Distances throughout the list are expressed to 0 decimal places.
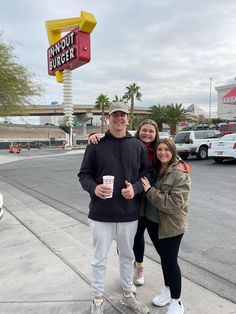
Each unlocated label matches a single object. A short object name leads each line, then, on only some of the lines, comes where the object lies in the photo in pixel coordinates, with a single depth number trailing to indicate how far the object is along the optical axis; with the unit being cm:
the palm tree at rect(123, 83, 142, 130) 4552
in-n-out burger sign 2111
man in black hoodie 199
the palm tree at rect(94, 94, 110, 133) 5134
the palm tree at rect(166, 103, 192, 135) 3912
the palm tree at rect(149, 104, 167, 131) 3973
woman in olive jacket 197
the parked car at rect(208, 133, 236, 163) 980
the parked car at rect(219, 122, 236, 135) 1677
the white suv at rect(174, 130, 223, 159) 1206
